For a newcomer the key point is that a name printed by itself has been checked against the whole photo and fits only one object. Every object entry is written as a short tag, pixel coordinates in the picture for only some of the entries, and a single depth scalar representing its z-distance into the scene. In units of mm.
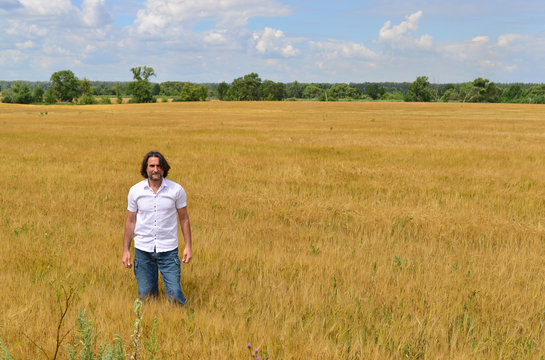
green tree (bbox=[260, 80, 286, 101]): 156875
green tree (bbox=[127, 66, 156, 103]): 125688
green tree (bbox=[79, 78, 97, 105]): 136600
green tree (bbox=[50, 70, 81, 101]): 132250
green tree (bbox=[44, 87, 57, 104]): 127738
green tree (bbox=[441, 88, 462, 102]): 155250
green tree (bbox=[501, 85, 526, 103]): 135000
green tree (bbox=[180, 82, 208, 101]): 142500
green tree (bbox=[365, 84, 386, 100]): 197125
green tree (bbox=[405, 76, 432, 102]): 138625
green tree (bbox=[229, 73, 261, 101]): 152875
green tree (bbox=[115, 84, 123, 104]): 128388
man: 3928
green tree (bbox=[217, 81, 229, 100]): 164025
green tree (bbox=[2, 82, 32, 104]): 125688
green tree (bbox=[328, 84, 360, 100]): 187212
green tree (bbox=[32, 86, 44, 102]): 131750
